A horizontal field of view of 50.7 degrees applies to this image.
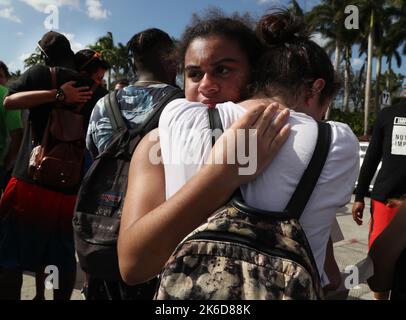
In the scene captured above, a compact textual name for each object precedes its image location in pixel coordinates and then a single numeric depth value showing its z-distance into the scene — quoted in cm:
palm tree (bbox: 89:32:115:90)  4102
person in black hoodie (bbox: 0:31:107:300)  239
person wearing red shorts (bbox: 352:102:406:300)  301
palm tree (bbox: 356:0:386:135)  2877
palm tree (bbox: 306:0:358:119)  3039
